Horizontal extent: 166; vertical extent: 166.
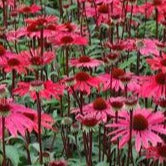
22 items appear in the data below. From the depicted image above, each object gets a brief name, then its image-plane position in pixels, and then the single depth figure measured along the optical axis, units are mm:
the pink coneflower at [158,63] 3331
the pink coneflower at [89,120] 2767
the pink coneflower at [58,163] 2783
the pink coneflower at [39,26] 3706
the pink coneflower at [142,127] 2586
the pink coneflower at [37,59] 3402
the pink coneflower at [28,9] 4786
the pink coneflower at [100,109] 2977
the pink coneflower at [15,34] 3927
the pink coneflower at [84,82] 3235
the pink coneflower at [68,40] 3801
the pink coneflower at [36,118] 2711
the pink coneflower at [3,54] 3641
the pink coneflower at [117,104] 2836
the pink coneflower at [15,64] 3464
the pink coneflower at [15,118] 2490
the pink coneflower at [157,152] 2713
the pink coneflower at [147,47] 3846
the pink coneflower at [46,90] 2980
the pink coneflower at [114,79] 3348
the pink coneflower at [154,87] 2926
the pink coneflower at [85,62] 3680
